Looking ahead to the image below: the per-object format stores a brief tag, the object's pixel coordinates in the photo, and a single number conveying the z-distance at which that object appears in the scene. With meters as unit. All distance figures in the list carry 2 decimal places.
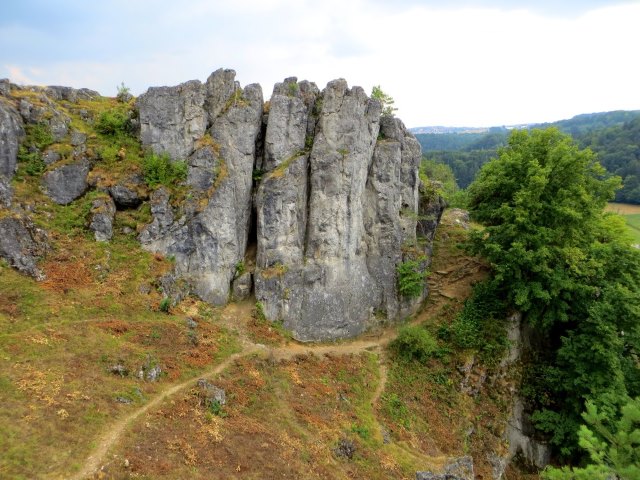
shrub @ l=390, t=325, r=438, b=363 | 30.02
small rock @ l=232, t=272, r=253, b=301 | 30.48
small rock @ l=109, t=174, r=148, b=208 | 29.75
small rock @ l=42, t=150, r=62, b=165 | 29.12
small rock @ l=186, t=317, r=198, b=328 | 26.43
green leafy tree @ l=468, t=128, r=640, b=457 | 26.70
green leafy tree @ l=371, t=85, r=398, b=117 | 35.34
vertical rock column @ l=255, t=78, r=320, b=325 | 30.36
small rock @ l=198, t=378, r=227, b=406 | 21.17
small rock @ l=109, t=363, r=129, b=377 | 20.55
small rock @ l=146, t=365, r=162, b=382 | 21.28
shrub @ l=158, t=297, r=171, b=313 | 26.38
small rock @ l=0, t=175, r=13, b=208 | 25.77
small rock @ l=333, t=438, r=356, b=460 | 21.61
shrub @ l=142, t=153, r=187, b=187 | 30.34
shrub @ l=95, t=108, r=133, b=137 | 31.84
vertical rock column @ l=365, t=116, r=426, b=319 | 33.53
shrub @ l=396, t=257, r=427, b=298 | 32.97
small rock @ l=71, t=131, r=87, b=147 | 30.38
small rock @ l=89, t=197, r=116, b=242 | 28.06
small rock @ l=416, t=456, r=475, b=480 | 22.37
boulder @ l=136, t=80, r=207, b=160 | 31.14
